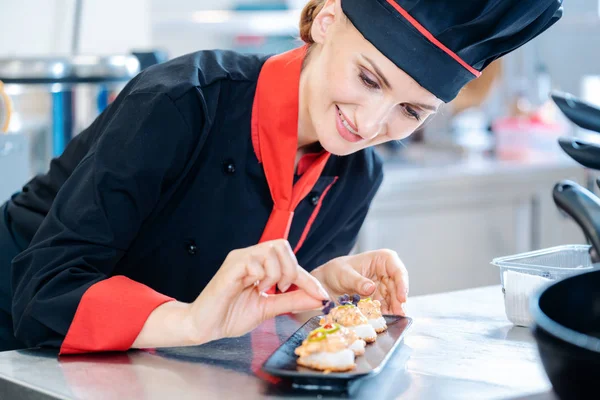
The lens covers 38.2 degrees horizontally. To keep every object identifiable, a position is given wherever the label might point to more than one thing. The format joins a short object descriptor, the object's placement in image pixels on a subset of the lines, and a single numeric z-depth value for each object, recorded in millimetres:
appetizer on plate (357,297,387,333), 1252
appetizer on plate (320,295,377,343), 1190
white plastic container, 1299
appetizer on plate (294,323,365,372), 1024
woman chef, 1166
